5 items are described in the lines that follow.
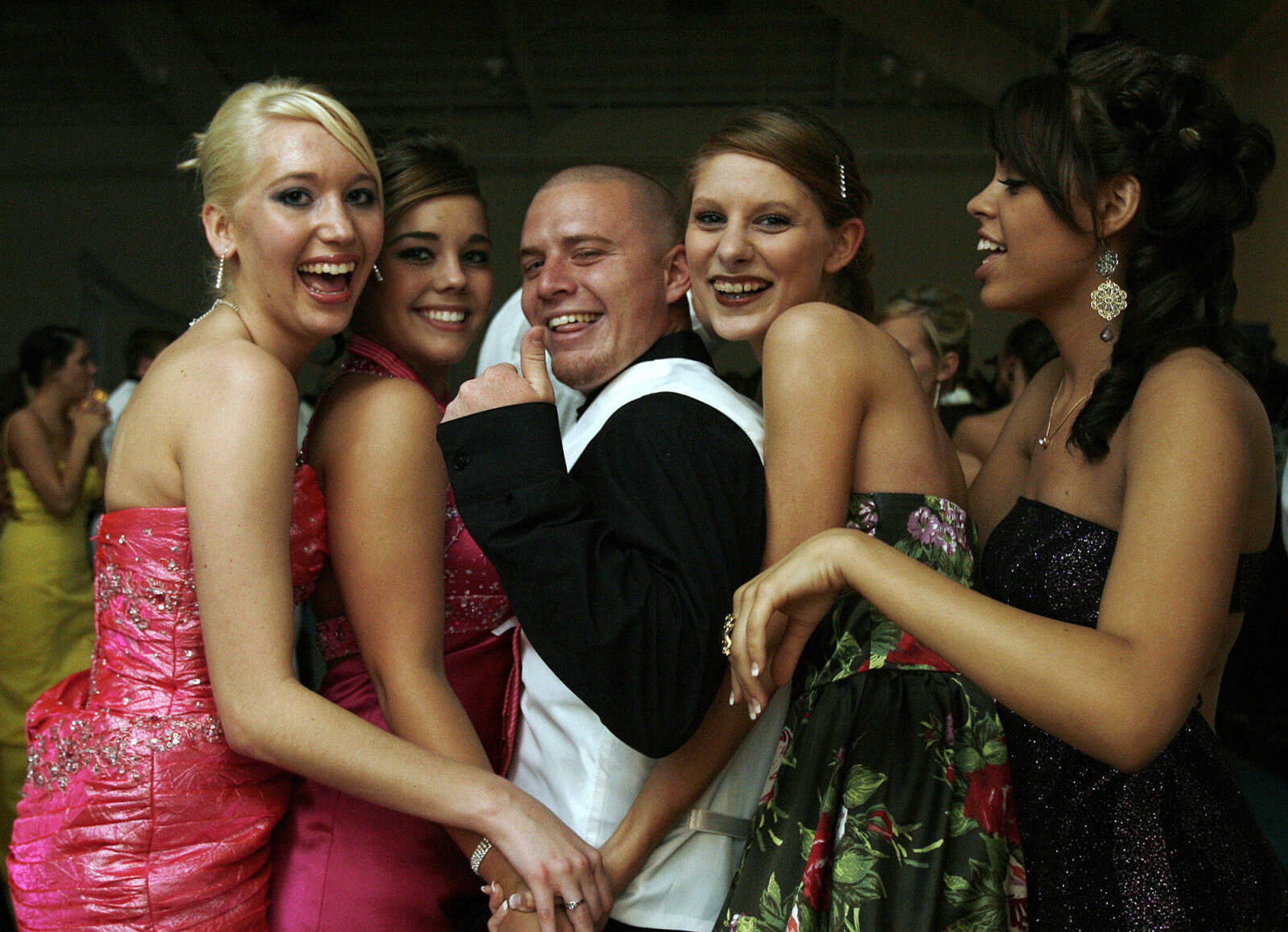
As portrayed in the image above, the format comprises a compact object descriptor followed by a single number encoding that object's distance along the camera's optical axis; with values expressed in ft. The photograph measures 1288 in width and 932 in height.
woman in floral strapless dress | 4.57
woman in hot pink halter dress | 5.29
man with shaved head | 4.48
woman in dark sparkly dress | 4.04
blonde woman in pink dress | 4.82
